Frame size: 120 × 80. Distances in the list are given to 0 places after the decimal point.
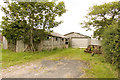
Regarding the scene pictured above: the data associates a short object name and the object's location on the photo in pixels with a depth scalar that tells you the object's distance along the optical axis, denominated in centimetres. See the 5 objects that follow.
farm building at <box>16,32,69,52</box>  996
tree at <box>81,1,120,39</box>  1066
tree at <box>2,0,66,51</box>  859
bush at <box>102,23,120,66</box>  386
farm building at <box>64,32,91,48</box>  1639
